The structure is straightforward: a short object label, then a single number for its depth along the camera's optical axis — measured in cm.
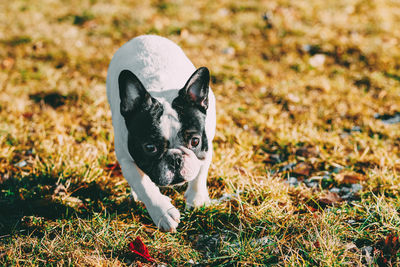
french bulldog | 249
